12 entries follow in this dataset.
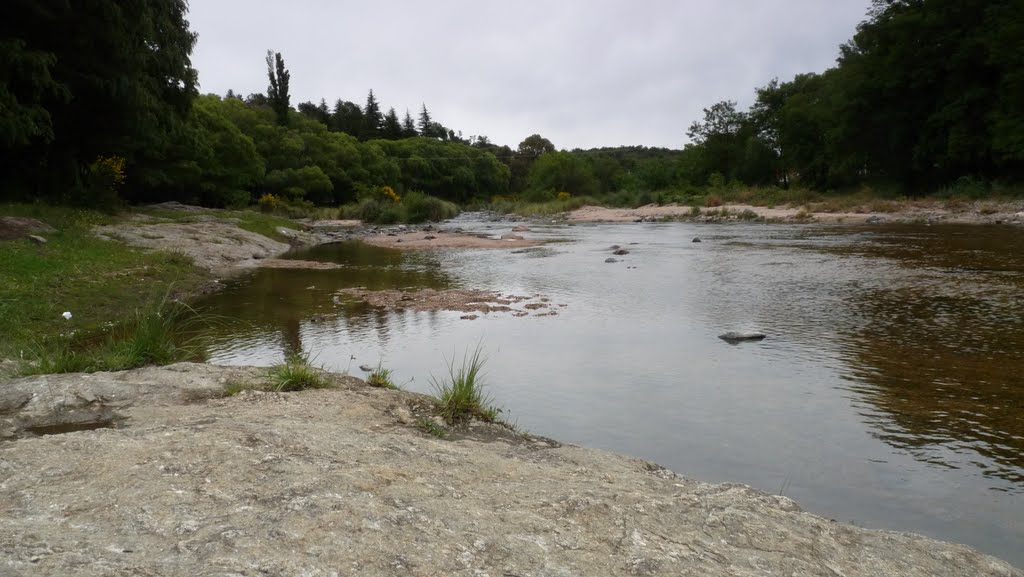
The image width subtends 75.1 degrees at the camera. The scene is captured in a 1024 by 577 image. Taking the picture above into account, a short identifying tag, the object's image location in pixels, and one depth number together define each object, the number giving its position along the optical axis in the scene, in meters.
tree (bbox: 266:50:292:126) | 91.75
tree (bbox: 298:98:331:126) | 121.79
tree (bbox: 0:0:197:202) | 18.75
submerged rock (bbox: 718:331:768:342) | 10.19
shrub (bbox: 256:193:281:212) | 55.02
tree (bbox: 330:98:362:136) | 121.25
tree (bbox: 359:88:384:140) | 125.66
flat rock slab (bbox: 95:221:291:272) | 19.59
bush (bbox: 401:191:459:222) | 56.12
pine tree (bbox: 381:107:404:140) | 132.25
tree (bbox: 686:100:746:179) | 80.06
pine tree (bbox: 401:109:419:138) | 145.38
